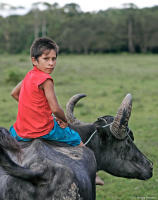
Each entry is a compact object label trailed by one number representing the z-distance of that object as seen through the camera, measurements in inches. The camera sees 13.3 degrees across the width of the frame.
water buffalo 198.8
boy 233.7
